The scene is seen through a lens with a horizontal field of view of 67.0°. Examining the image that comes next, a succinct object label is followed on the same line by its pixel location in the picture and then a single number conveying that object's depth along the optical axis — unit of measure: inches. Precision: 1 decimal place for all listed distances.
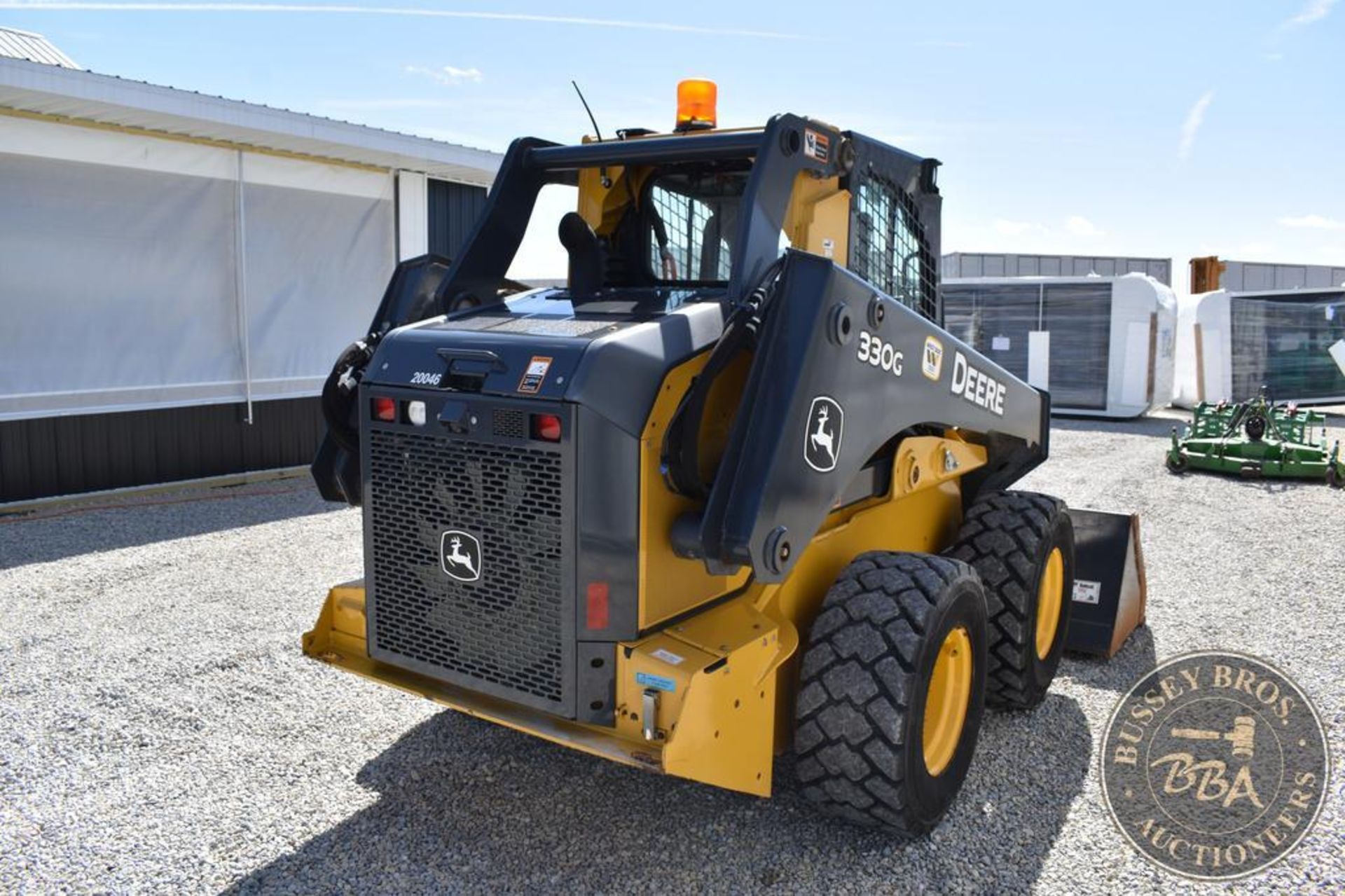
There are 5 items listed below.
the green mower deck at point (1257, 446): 445.1
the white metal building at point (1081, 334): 668.1
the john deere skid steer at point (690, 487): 113.8
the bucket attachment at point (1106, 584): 207.9
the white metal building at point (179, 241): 335.6
